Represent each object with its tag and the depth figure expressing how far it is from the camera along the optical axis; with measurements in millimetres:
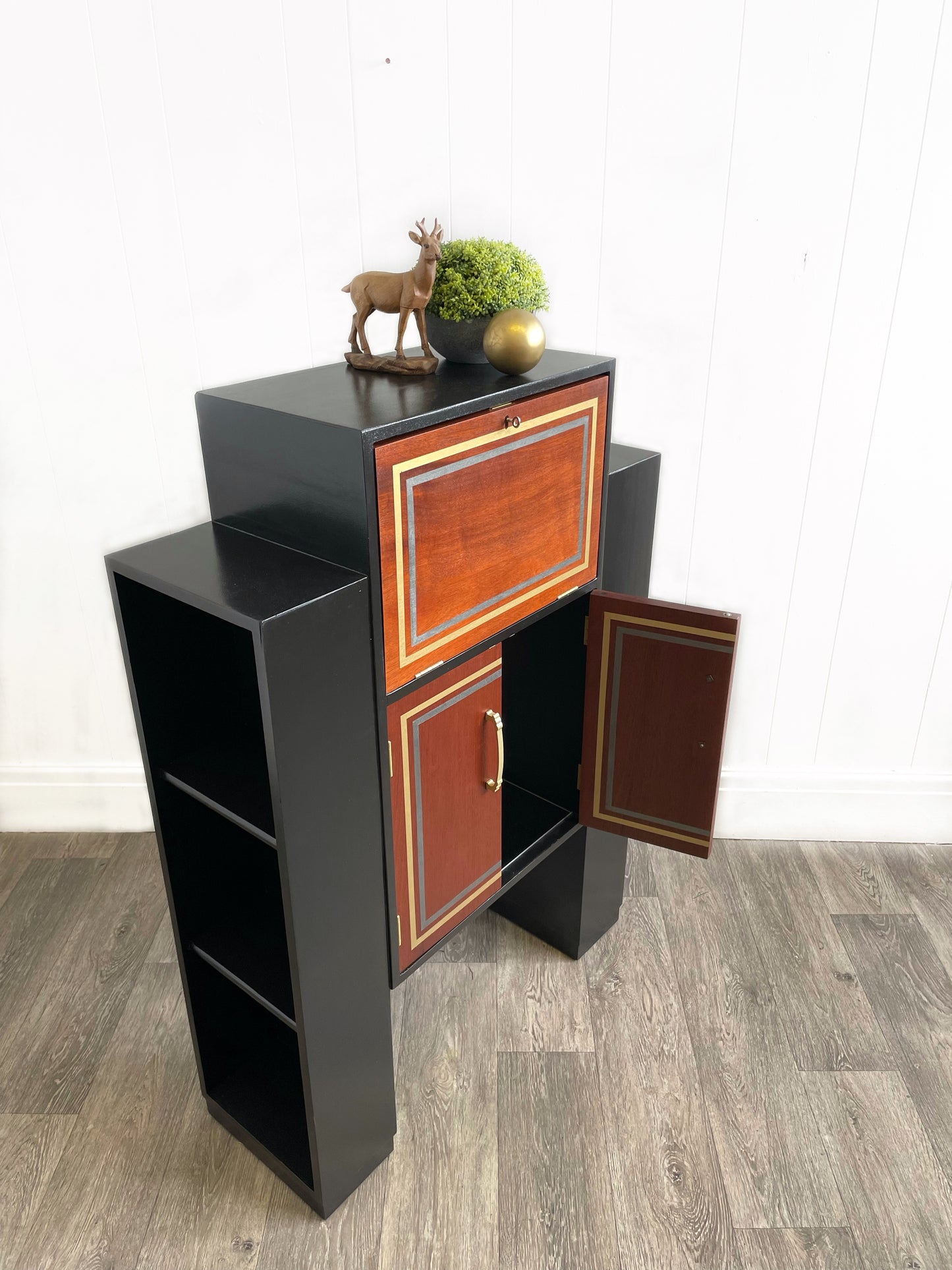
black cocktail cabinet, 1220
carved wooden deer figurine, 1326
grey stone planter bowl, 1403
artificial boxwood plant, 1365
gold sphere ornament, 1340
